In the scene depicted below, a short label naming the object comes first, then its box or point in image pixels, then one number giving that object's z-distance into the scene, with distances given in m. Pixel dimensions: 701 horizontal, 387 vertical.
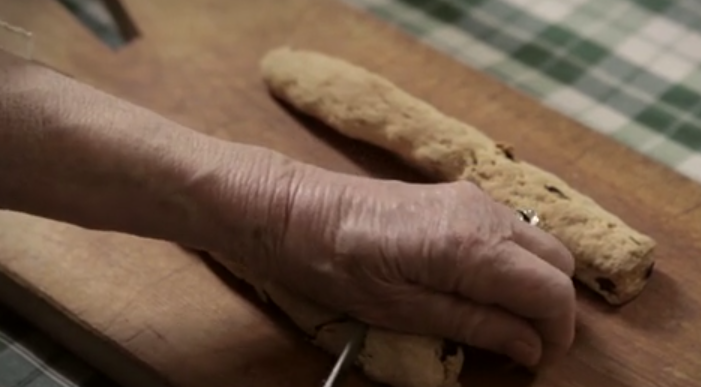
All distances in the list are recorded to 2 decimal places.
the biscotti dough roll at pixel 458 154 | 0.92
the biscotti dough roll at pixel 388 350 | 0.88
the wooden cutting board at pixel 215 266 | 0.91
